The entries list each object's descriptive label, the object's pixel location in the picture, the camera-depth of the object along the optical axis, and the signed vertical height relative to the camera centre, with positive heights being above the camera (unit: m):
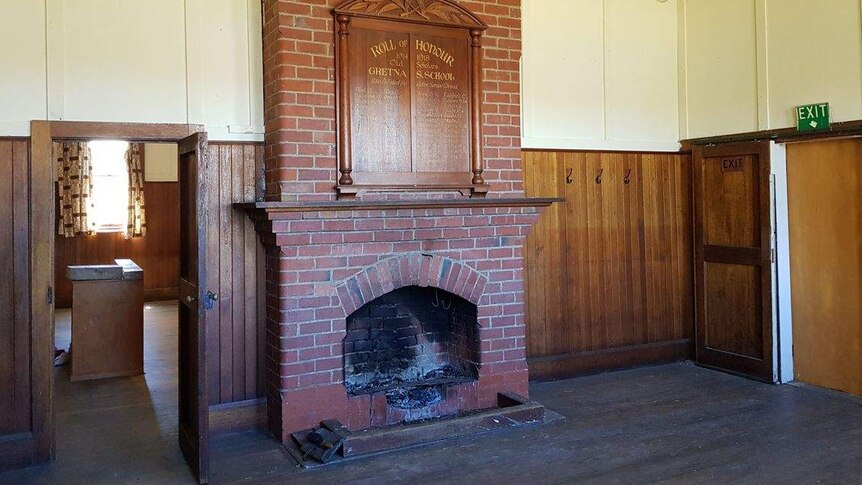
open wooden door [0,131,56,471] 3.76 -0.23
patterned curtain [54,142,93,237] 10.31 +1.04
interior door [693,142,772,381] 5.23 -0.09
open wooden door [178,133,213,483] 3.46 -0.25
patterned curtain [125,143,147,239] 10.72 +0.97
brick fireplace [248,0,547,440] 4.00 -0.09
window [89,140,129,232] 10.68 +1.14
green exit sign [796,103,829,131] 4.80 +0.90
